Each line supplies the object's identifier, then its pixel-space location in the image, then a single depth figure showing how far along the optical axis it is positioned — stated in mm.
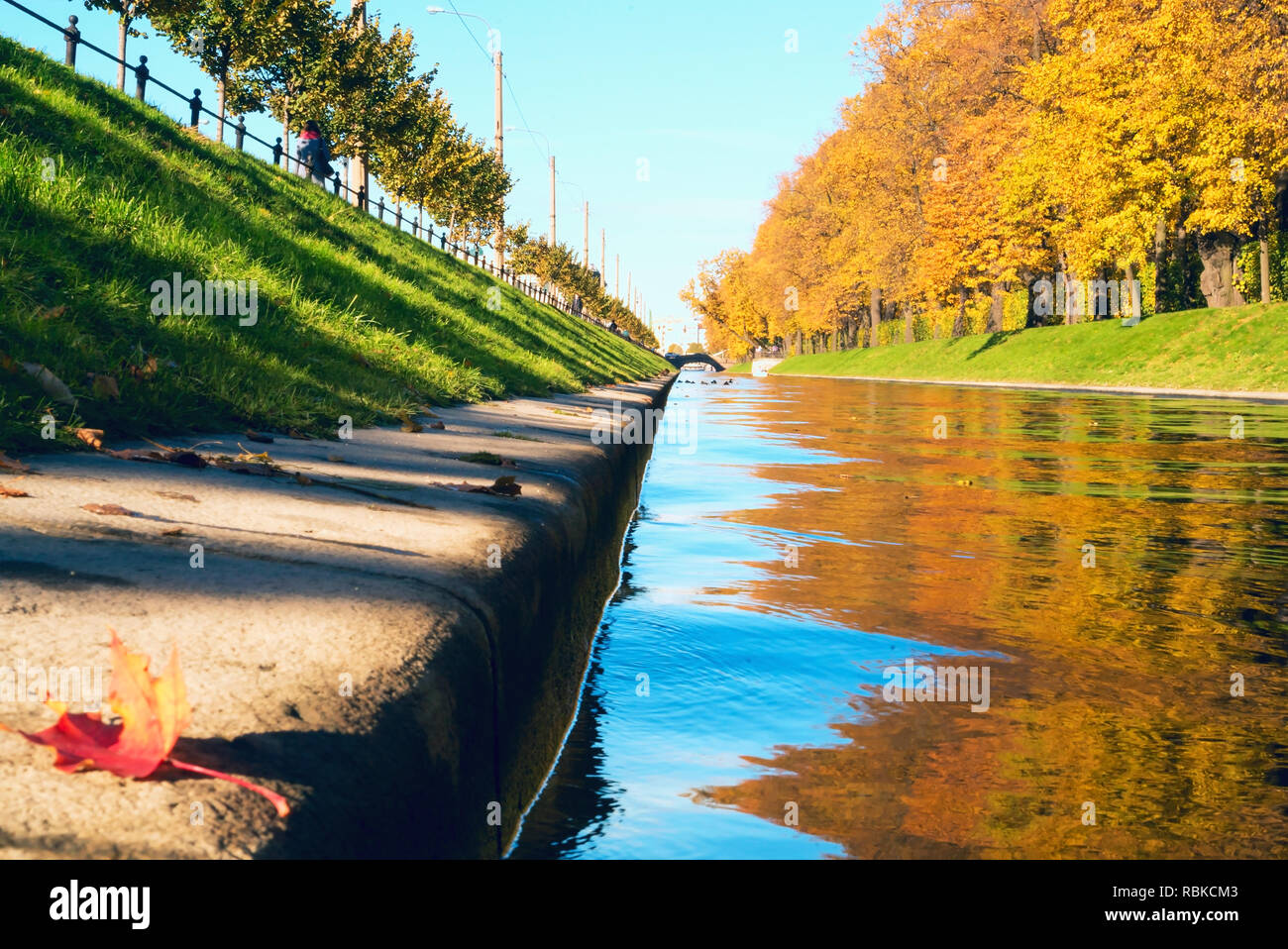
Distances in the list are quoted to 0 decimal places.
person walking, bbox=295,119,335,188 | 22203
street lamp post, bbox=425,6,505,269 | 36469
